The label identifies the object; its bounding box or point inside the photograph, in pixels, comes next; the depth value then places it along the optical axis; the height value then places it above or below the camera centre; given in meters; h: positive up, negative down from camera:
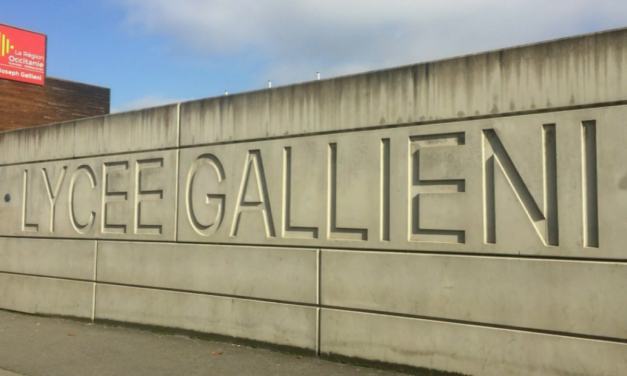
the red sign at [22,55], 15.83 +4.38
